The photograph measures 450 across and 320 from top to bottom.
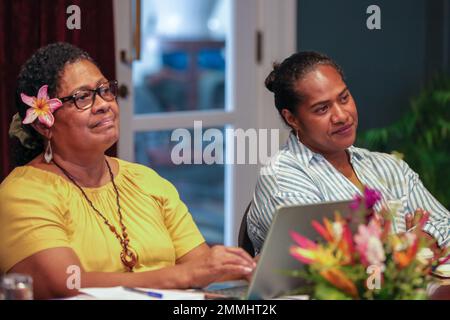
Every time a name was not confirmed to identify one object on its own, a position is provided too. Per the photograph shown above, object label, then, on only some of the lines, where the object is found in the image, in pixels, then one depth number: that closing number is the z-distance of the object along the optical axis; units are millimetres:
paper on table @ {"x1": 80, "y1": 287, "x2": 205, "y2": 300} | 3156
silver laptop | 2985
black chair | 4194
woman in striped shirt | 4128
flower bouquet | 2777
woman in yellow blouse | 3488
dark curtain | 5096
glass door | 6029
